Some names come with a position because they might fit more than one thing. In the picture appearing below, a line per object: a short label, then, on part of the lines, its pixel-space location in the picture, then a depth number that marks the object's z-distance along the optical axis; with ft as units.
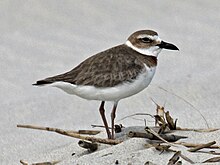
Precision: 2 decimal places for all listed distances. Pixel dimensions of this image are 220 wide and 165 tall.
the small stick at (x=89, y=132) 30.86
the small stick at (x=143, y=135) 28.43
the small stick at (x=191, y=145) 27.15
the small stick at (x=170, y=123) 30.34
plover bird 29.58
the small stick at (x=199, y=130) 29.67
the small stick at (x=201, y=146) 26.56
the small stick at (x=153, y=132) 28.04
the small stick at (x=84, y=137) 28.71
